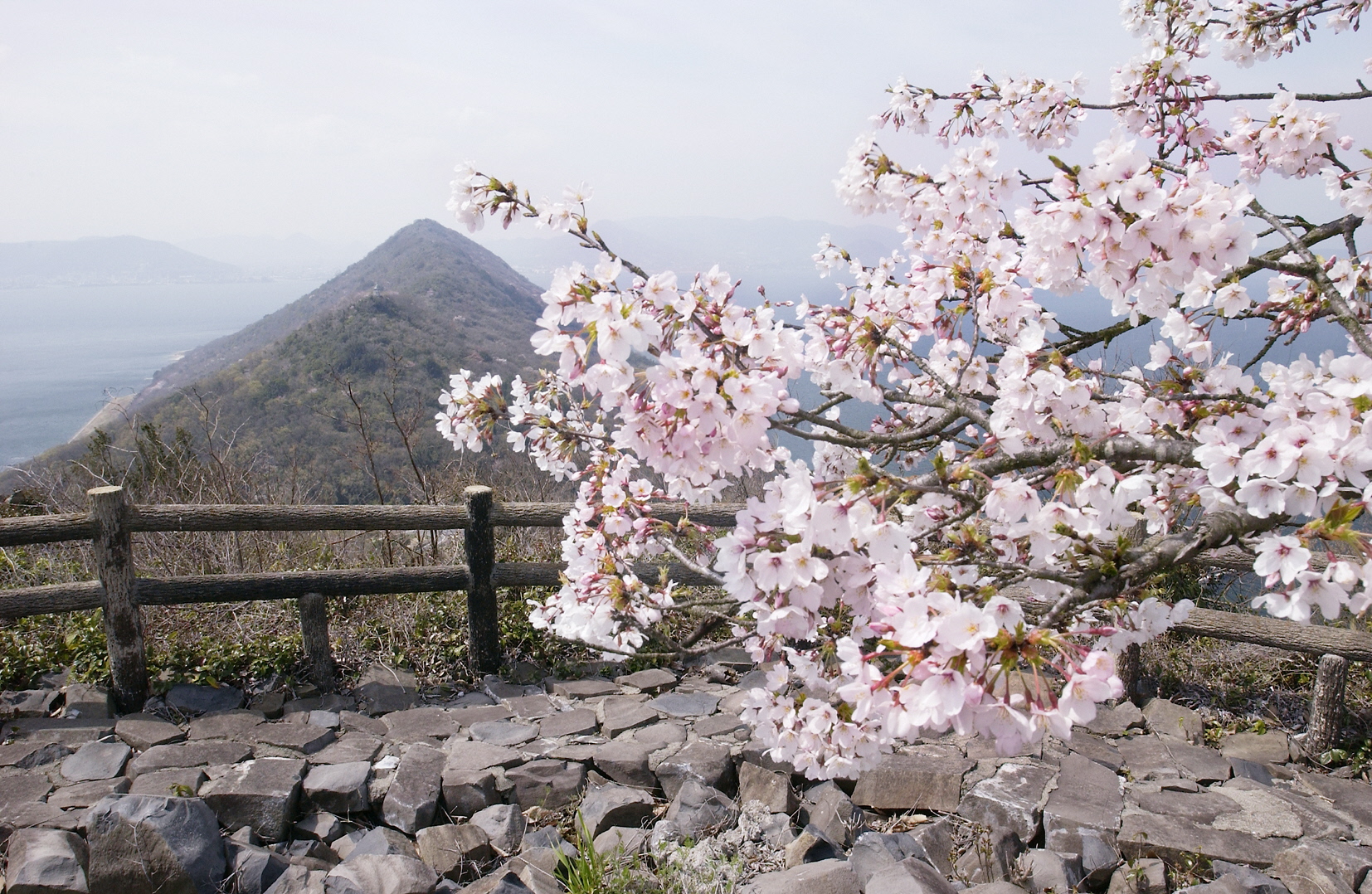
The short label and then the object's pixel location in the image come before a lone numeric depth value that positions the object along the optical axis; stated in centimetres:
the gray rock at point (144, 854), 252
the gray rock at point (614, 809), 301
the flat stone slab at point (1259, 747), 347
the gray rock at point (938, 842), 271
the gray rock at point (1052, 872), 255
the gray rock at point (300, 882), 256
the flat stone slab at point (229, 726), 359
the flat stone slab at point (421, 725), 370
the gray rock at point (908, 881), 235
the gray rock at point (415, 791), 305
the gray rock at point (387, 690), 404
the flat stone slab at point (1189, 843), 262
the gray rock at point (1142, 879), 252
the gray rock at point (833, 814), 288
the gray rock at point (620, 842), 280
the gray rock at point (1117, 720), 360
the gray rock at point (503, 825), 295
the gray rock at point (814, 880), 242
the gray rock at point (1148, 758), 321
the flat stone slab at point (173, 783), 300
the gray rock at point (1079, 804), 273
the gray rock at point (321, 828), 300
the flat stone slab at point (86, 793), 298
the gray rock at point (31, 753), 331
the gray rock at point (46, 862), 246
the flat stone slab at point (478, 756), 334
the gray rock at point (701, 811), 290
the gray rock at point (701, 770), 322
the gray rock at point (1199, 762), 318
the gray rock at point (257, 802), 295
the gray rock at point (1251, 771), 320
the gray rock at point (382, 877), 256
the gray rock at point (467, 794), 315
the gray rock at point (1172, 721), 359
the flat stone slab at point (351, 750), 339
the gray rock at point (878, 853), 255
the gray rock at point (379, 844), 284
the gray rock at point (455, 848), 282
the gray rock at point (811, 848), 269
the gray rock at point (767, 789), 300
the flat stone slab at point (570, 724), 370
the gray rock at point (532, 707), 392
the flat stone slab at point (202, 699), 392
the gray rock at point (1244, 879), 240
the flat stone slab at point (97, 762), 323
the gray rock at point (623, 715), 372
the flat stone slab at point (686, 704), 386
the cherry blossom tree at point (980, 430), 124
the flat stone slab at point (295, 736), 353
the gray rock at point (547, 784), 321
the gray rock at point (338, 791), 311
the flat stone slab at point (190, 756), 327
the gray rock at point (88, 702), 382
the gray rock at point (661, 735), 354
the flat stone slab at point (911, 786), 300
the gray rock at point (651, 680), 425
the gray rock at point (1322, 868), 239
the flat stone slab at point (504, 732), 361
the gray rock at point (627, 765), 330
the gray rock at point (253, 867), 260
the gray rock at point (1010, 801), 281
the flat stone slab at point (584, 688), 416
